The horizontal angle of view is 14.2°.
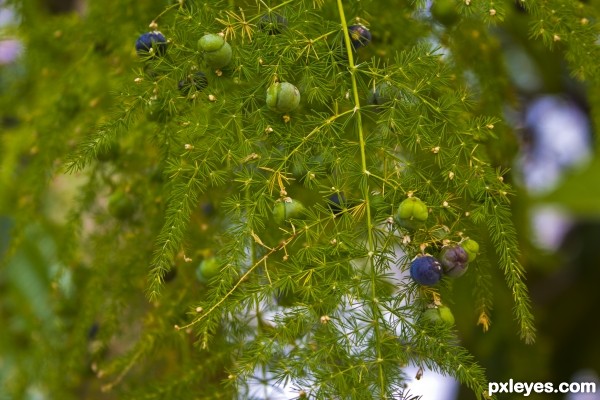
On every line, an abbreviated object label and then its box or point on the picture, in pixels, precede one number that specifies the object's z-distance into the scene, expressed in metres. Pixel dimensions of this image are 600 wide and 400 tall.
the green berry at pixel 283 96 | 0.63
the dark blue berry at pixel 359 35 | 0.65
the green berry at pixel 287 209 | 0.63
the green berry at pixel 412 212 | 0.62
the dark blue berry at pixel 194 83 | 0.64
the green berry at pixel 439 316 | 0.62
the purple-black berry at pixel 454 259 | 0.62
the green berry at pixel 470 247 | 0.63
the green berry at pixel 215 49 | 0.63
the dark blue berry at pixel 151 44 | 0.64
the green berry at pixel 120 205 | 0.71
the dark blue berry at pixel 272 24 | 0.64
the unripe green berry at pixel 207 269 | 0.66
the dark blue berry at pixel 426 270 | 0.62
